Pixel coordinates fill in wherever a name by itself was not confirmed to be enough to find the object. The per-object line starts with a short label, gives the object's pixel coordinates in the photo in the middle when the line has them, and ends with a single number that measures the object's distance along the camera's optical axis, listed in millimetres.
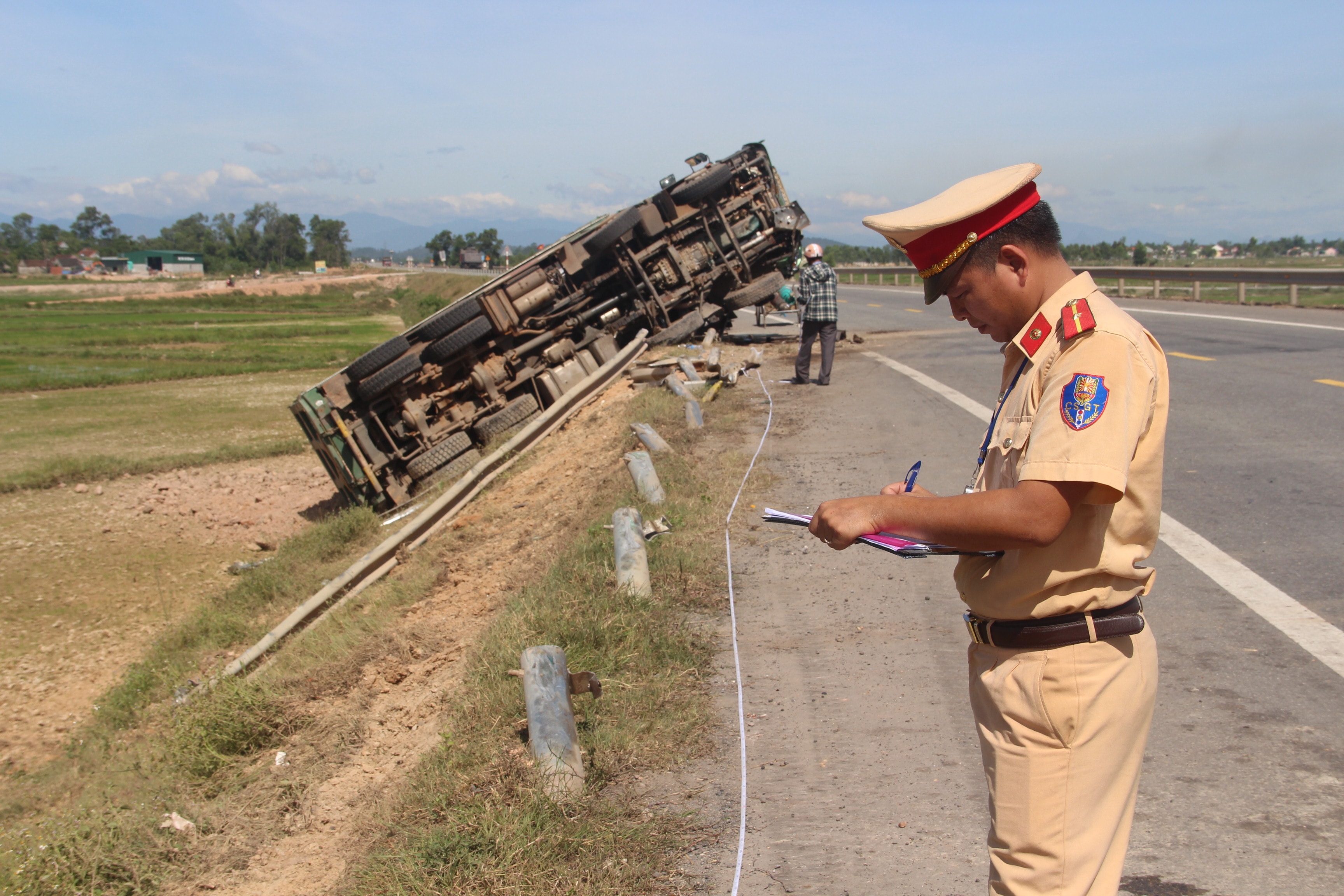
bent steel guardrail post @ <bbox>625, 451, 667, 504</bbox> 7836
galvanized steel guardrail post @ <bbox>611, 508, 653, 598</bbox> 5660
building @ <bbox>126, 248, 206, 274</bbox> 152500
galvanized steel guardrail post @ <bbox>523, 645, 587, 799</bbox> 3793
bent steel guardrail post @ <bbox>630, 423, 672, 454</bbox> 9680
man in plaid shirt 13891
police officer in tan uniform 1914
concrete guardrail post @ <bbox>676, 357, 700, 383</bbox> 14602
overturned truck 13859
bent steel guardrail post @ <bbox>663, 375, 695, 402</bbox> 12539
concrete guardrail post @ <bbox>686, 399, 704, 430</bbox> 11016
